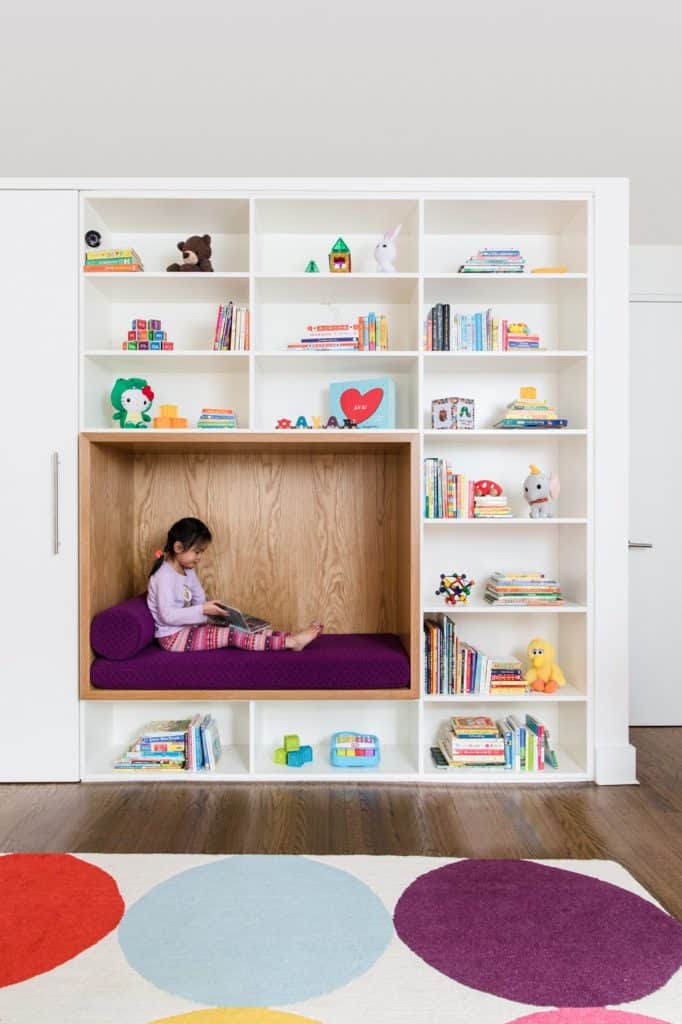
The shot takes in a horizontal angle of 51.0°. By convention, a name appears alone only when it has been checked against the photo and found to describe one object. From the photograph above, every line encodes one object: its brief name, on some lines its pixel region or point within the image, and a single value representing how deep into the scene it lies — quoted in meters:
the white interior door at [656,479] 3.78
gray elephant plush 3.01
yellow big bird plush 2.99
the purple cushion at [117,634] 2.83
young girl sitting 2.96
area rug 1.51
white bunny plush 3.02
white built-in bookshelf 2.93
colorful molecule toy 3.00
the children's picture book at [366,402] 3.04
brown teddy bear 3.00
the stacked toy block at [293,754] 2.99
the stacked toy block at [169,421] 2.95
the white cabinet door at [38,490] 2.87
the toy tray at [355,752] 2.98
